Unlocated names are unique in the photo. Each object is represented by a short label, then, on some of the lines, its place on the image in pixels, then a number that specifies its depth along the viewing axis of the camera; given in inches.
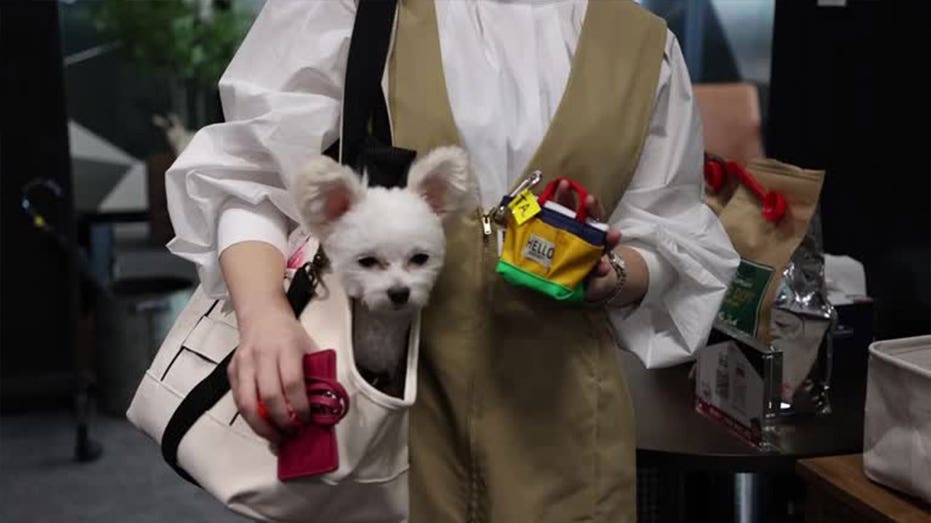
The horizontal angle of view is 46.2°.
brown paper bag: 57.7
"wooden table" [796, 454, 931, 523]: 45.9
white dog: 34.1
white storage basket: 44.1
